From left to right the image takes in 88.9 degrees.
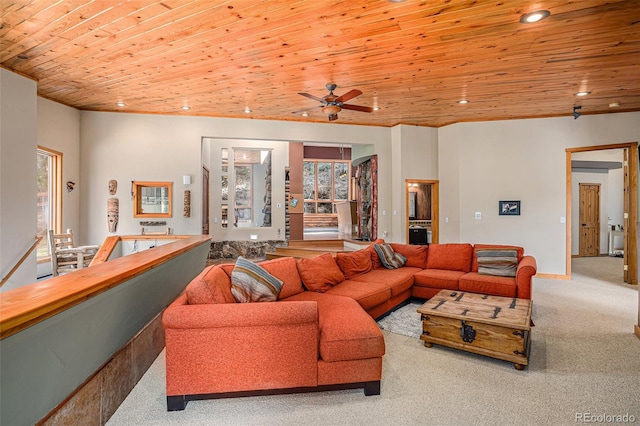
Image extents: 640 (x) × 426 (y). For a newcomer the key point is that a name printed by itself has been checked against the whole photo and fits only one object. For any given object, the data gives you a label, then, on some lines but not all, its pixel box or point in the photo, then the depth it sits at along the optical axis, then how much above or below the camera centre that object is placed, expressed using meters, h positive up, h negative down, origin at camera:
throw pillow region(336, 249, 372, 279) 4.25 -0.70
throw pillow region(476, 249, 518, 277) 4.27 -0.69
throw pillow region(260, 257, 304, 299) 3.21 -0.63
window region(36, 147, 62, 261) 5.43 +0.31
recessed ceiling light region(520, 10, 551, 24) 2.96 +1.80
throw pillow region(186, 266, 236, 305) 2.33 -0.58
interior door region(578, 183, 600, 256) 9.07 -0.26
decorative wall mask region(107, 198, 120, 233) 6.23 -0.05
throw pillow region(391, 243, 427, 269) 5.02 -0.67
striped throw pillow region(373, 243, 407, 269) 4.86 -0.70
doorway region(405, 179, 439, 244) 7.34 -0.03
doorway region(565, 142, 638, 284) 5.85 +0.10
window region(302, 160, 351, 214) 13.31 +1.07
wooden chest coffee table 2.71 -1.02
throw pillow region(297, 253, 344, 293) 3.52 -0.69
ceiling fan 4.43 +1.51
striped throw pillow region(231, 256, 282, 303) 2.62 -0.61
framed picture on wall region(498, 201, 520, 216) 6.57 +0.05
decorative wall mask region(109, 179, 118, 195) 6.28 +0.49
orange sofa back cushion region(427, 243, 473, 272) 4.75 -0.69
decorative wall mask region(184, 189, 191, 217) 6.50 +0.17
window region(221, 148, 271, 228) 8.10 +0.70
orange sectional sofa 2.13 -0.91
